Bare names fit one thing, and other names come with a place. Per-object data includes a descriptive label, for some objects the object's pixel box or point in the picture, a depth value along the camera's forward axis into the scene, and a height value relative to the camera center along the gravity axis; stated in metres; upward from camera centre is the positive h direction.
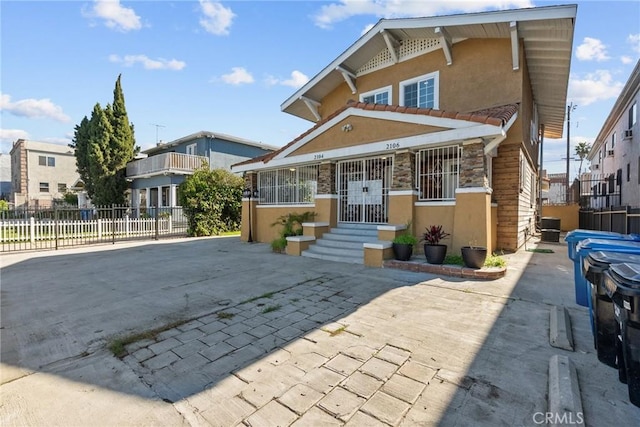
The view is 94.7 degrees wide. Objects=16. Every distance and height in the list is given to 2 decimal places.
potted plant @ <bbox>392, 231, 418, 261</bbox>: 7.34 -1.04
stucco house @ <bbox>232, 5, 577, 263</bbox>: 7.42 +1.98
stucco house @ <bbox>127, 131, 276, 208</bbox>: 22.02 +3.33
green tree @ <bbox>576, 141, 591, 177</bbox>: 49.38 +9.56
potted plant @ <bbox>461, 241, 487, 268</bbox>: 6.35 -1.11
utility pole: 22.94 +5.85
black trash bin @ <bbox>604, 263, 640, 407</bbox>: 2.09 -0.81
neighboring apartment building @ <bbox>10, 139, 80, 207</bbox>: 33.34 +3.84
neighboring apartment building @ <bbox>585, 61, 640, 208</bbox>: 13.17 +2.94
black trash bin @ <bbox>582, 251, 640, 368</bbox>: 2.76 -0.99
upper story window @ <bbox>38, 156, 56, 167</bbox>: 34.47 +5.13
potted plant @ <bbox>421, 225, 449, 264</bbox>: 6.89 -1.00
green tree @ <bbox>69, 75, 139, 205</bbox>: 23.09 +4.41
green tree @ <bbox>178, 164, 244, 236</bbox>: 15.77 +0.24
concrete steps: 8.37 -1.19
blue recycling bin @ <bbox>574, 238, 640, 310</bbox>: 3.39 -0.53
